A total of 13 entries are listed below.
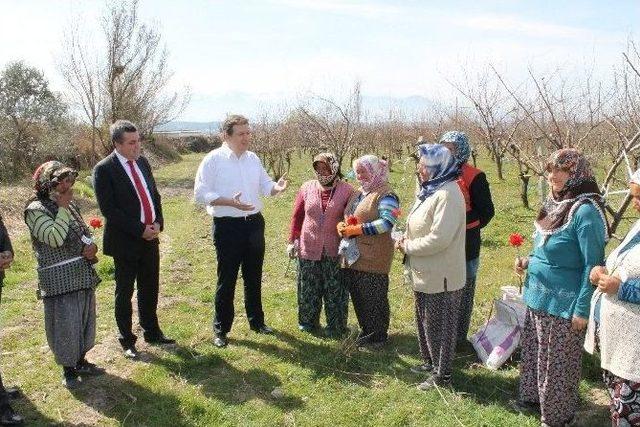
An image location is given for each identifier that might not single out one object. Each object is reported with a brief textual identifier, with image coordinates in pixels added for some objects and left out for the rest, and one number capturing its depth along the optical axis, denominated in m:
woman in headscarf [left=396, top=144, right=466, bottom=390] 3.33
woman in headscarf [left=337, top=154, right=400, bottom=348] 4.14
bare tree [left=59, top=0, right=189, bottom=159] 18.27
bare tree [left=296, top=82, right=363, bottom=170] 11.09
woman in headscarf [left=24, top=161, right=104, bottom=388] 3.53
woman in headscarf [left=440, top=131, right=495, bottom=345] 3.89
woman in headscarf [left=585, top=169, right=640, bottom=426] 2.46
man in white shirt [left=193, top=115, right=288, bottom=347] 4.25
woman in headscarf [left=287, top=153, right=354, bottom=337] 4.44
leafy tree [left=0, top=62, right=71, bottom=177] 15.95
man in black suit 3.94
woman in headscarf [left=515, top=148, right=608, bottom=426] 2.80
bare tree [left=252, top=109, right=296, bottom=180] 21.08
